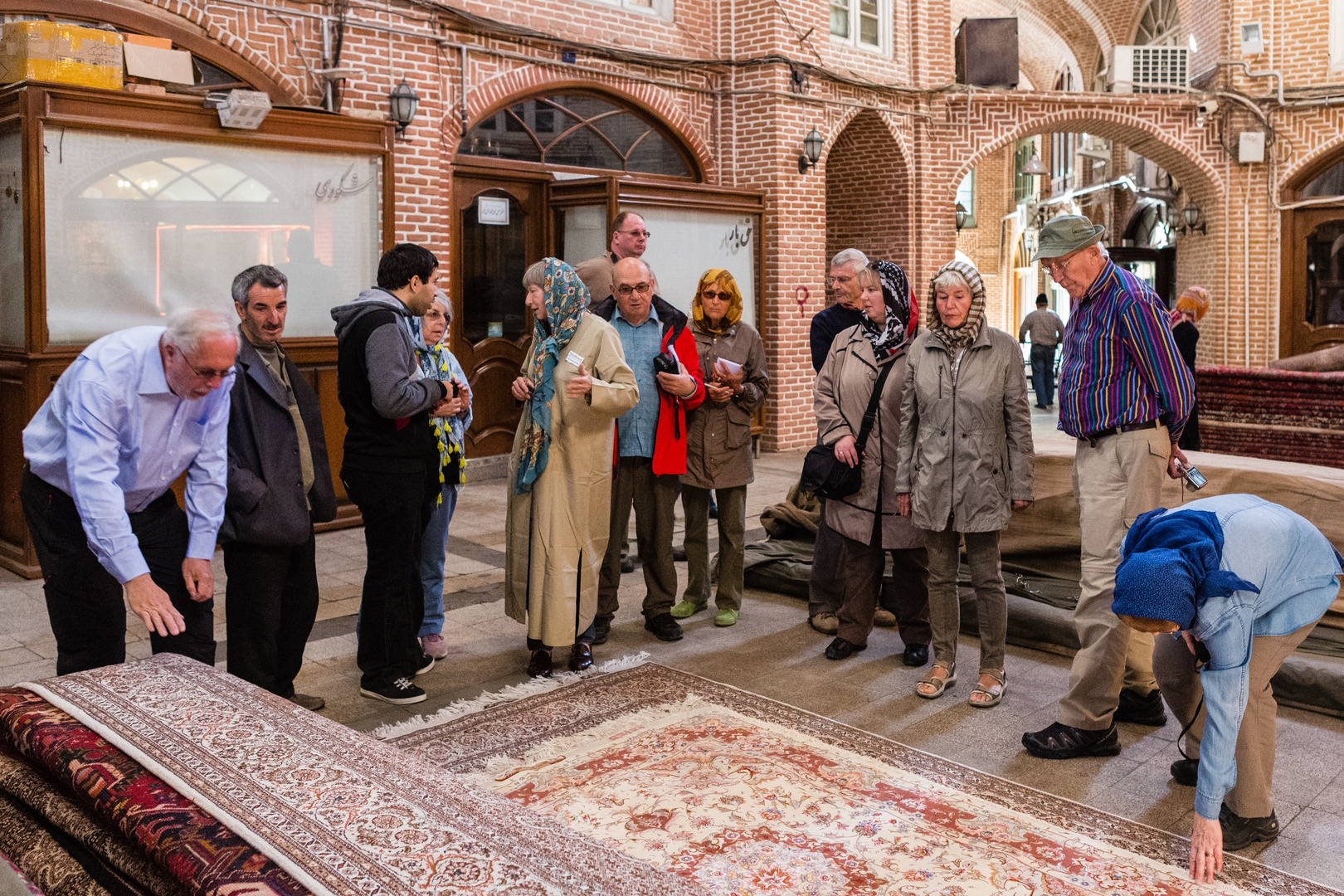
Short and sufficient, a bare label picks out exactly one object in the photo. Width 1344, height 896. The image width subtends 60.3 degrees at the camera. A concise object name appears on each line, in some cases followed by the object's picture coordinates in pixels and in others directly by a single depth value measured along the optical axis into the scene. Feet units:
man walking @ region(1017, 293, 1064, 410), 51.57
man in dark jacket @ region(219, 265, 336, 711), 12.23
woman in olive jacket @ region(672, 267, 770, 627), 17.49
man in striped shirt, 12.44
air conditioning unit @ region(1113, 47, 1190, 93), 56.13
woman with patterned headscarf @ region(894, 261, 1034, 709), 14.25
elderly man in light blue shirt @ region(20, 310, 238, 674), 9.84
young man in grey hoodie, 13.56
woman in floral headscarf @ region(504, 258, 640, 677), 14.99
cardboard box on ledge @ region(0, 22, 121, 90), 20.45
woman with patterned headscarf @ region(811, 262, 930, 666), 15.96
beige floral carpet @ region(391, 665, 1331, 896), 10.15
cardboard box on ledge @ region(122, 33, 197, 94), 22.24
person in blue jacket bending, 8.82
